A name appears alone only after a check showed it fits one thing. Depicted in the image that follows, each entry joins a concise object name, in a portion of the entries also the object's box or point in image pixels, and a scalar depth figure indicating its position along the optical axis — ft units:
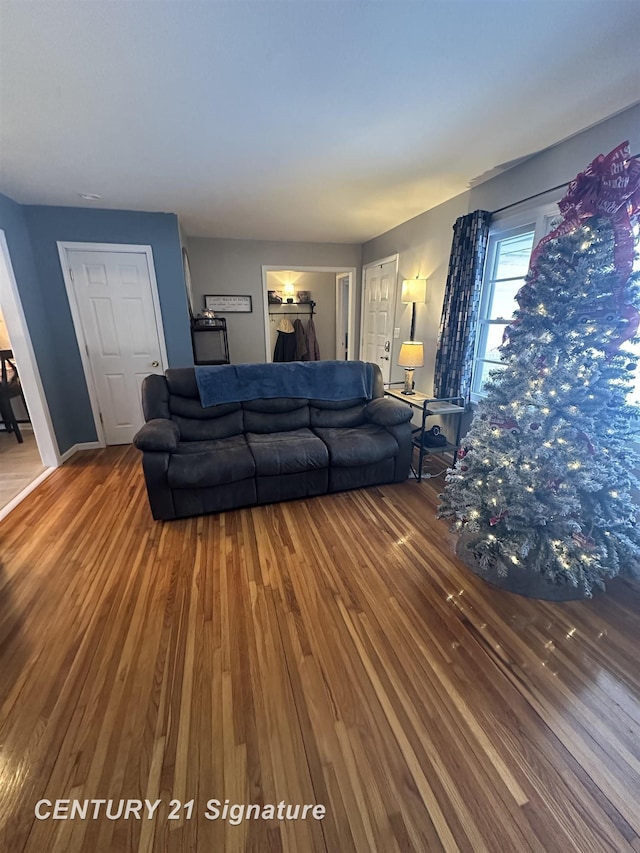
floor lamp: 11.95
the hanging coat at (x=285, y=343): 19.34
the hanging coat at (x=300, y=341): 19.42
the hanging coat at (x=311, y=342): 19.65
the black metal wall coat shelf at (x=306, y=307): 19.49
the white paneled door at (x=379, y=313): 14.43
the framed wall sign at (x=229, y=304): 15.69
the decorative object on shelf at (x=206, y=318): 14.91
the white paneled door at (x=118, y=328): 11.42
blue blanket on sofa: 9.70
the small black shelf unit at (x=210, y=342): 15.07
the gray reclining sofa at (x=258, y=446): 7.83
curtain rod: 7.26
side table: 9.93
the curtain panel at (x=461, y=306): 9.25
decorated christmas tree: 5.12
